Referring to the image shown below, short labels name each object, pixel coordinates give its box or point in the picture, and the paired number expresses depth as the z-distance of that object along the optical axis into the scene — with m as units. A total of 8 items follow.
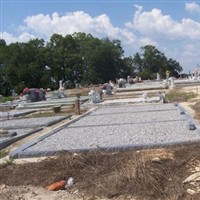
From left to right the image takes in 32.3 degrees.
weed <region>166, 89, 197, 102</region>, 18.94
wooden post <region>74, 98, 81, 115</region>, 15.46
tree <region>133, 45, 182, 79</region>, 68.59
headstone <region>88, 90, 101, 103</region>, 20.14
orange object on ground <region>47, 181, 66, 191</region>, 5.11
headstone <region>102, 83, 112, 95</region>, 26.21
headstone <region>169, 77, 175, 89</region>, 30.42
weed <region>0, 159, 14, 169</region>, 6.56
